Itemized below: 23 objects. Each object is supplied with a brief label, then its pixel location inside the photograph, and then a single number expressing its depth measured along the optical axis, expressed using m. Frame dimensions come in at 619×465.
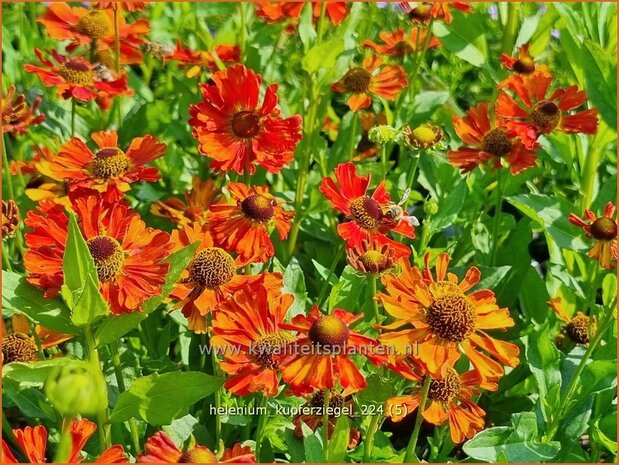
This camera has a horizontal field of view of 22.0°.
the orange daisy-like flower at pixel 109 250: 0.67
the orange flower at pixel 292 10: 0.83
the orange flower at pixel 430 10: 0.82
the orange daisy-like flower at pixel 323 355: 0.63
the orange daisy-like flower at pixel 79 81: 0.82
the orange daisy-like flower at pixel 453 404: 0.67
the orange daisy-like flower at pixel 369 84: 0.84
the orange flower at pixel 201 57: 0.87
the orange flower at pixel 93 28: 0.86
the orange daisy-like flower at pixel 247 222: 0.71
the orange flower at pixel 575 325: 0.78
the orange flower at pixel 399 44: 0.90
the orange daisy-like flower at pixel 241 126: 0.73
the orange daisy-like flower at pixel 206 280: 0.69
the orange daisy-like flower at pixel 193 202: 0.79
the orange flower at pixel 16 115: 0.79
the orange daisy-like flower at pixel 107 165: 0.74
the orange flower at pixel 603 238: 0.74
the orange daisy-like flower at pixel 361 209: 0.71
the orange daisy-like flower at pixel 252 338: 0.65
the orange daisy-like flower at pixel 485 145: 0.77
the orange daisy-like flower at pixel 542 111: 0.78
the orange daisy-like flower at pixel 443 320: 0.65
